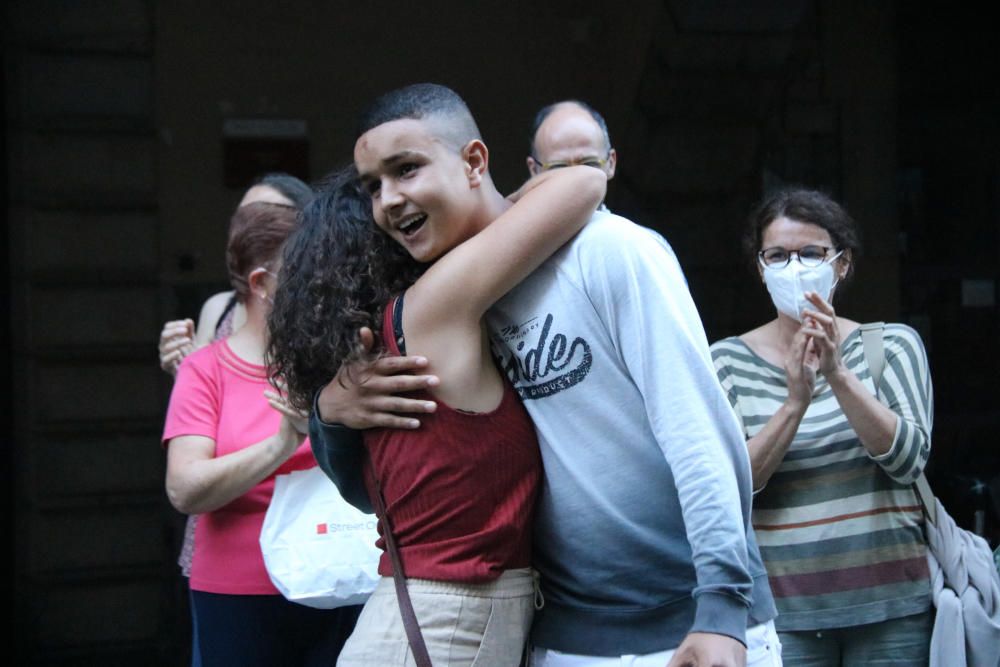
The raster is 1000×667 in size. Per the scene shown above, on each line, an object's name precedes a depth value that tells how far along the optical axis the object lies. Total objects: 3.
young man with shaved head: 1.74
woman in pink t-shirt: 2.74
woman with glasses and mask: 2.88
